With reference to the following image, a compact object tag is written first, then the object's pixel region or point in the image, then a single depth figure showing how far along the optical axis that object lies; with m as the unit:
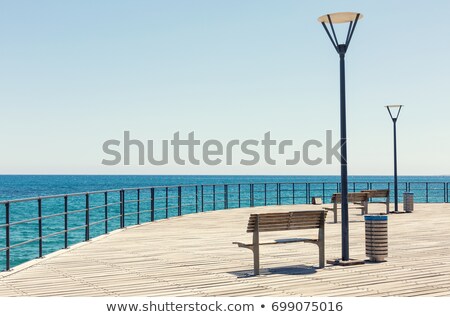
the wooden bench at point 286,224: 9.68
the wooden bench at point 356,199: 19.06
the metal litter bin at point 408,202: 22.89
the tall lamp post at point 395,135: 22.91
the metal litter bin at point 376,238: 10.60
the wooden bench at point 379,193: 21.81
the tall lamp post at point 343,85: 10.41
